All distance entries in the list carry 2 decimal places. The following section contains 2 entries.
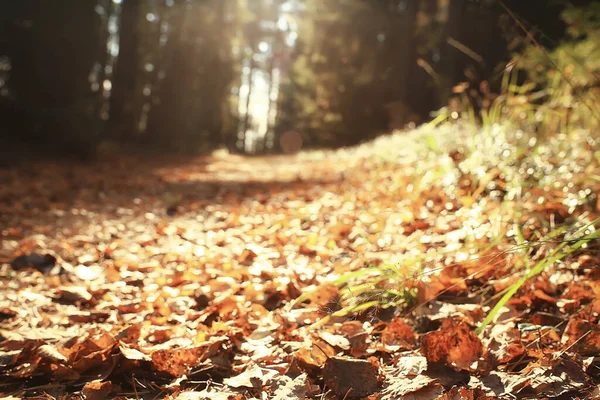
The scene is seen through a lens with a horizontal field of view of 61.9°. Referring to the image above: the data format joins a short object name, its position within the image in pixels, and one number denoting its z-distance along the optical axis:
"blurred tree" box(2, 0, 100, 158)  8.66
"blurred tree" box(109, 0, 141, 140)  12.96
